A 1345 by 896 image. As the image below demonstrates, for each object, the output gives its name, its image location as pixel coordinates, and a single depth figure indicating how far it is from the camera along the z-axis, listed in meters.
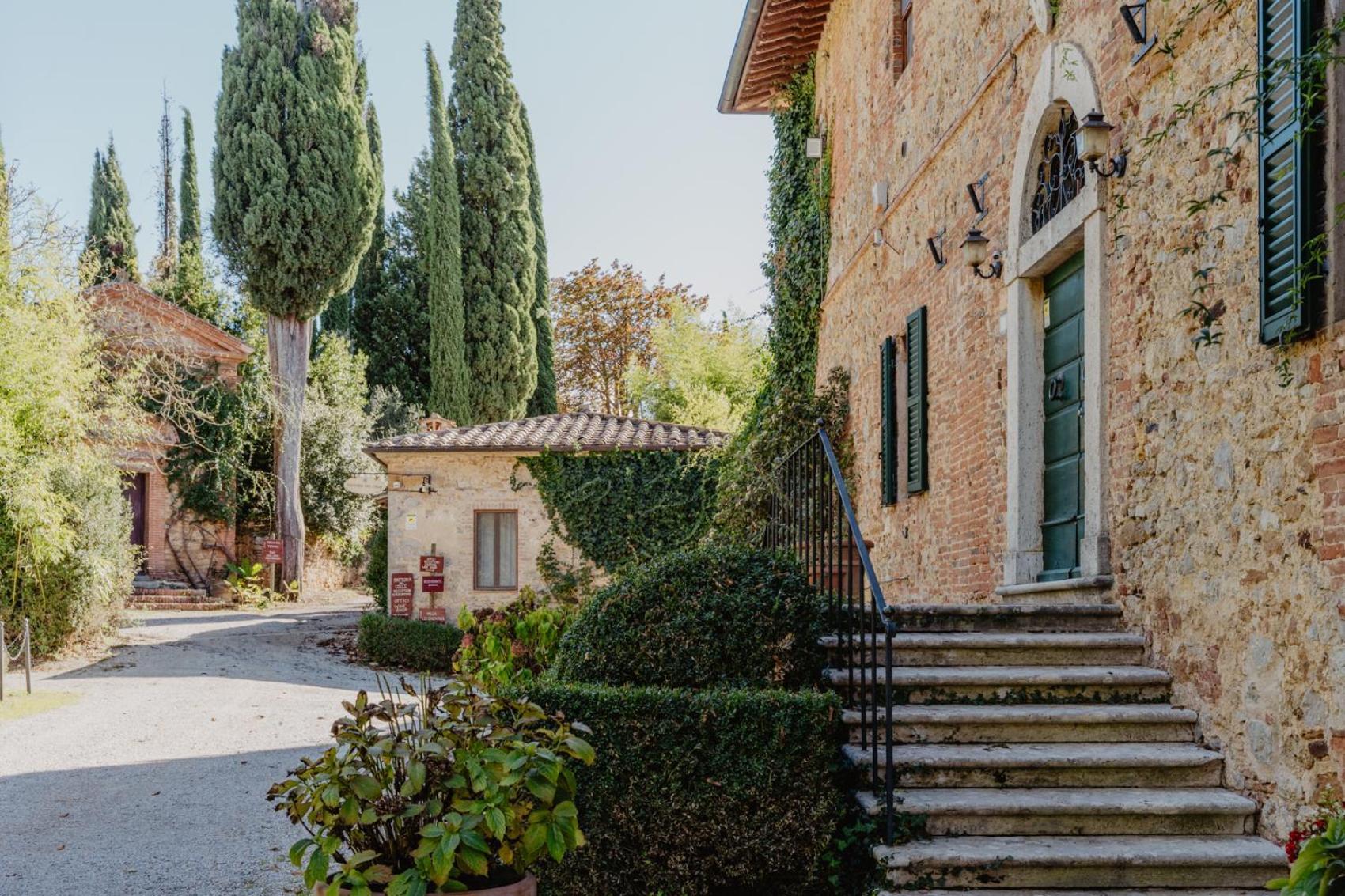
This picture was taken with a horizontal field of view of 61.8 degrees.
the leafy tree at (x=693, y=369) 28.91
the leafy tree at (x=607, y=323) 32.72
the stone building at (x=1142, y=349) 3.96
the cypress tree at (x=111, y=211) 31.03
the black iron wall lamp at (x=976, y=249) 7.46
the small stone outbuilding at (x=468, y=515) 17.19
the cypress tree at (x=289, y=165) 21.16
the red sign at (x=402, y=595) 17.06
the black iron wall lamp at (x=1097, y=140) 5.55
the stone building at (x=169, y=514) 22.67
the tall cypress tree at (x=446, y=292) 26.58
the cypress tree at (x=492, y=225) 27.00
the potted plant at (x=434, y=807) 3.47
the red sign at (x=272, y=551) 22.98
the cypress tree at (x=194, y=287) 27.23
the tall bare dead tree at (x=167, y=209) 34.12
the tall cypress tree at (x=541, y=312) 28.83
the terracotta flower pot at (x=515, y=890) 3.50
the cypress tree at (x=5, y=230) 12.44
